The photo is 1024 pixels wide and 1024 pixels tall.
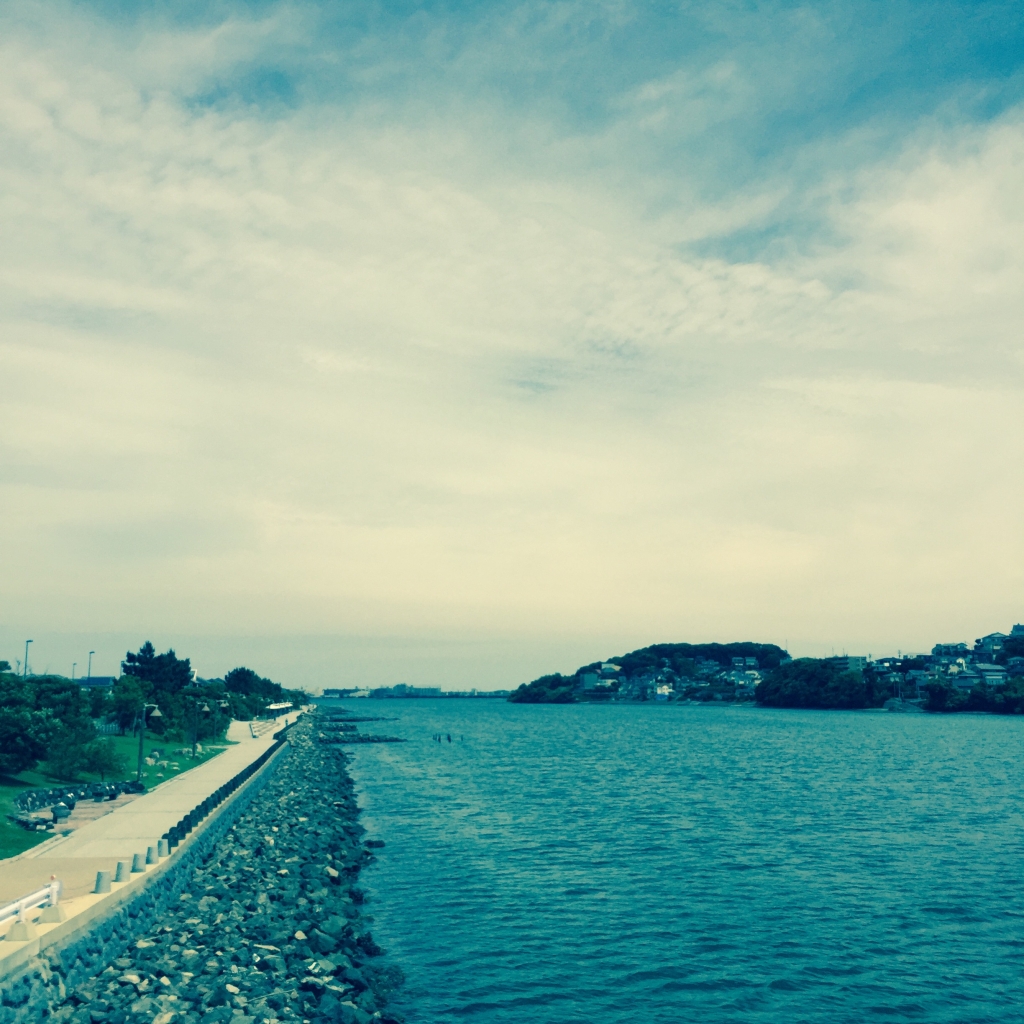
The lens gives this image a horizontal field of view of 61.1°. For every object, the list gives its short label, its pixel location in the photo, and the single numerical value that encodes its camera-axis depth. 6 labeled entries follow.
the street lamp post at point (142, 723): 42.02
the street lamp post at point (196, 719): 61.28
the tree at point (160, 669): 96.05
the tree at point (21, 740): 36.78
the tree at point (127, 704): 59.88
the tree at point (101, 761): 43.06
